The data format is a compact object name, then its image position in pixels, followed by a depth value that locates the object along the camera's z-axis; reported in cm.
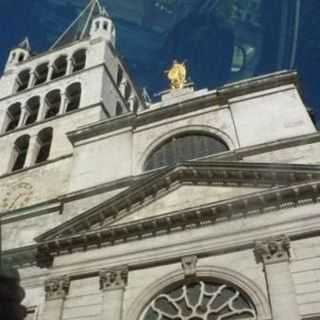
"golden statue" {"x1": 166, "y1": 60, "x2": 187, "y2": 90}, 2536
